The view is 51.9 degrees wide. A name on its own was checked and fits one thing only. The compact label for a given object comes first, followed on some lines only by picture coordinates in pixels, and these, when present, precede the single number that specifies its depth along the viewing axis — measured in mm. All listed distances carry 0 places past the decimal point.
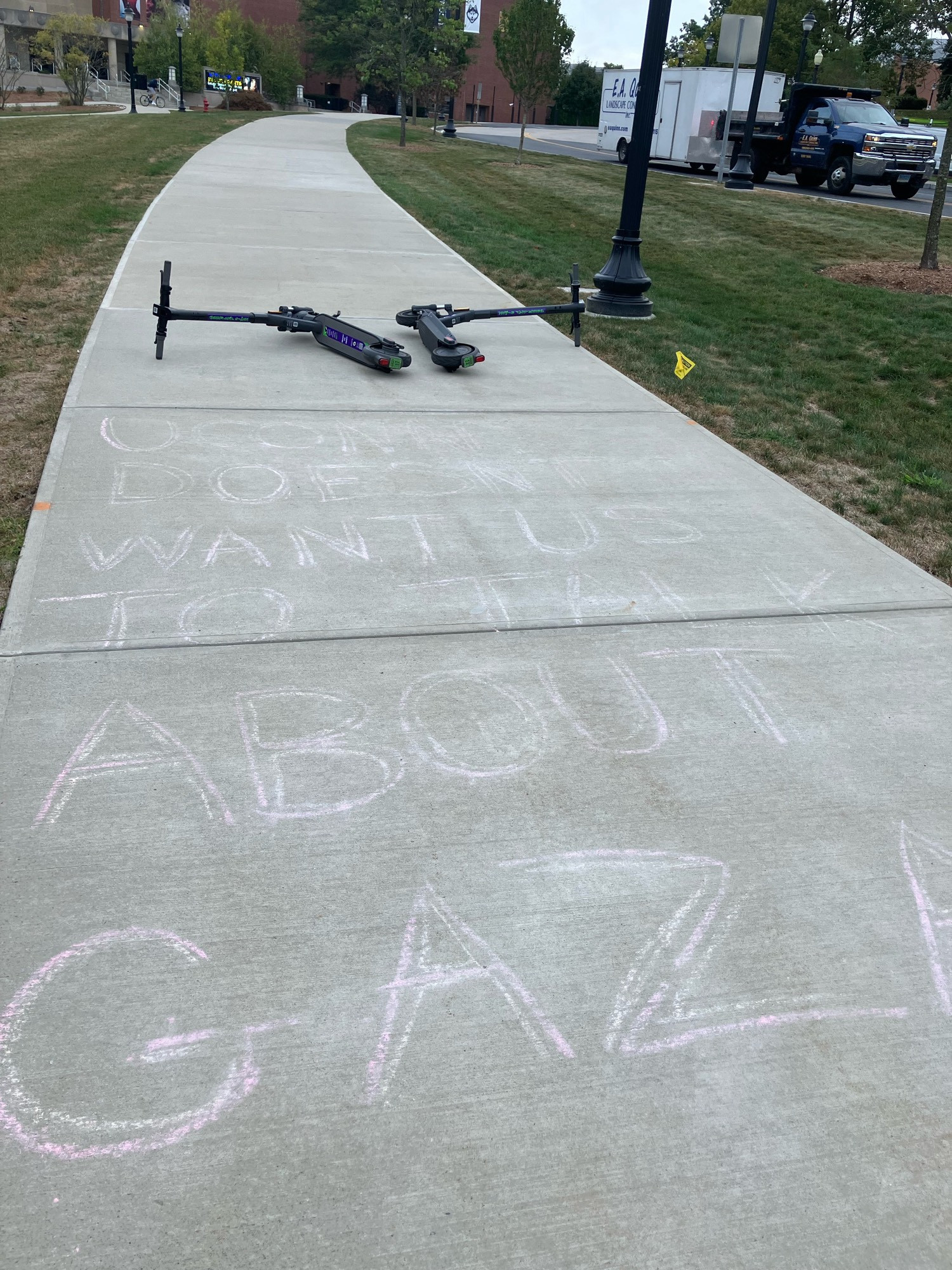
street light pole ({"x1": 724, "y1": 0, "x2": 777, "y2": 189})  22812
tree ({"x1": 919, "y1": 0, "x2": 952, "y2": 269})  11266
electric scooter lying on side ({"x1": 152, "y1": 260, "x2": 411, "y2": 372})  7480
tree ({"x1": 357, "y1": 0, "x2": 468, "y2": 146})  29547
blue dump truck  21453
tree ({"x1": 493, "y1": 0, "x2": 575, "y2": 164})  26062
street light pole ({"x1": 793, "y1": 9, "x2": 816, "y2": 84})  35156
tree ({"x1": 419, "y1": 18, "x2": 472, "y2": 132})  31359
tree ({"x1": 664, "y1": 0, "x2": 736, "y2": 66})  63219
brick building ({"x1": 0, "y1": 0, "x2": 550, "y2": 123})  61250
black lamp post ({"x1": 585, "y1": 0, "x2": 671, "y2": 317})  9383
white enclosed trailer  27141
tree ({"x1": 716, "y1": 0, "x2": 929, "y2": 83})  47219
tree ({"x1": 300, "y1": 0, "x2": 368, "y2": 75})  72500
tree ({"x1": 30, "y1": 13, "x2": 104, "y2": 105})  47188
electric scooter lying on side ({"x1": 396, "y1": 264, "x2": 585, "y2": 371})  7918
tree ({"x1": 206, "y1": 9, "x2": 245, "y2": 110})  56938
